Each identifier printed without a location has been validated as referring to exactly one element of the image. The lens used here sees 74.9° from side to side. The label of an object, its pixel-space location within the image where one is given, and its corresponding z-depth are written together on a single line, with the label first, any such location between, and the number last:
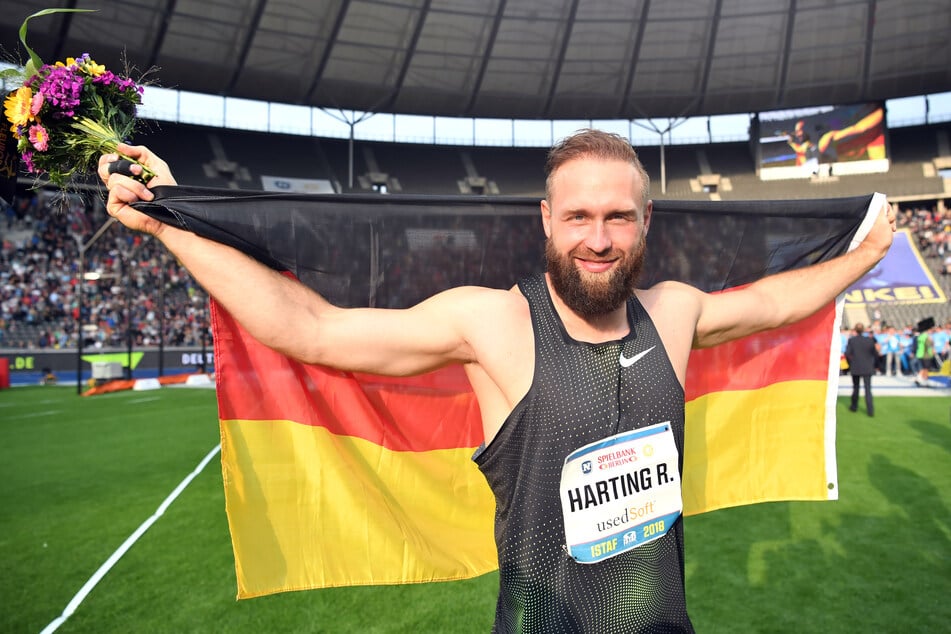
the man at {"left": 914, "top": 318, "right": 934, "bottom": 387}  19.52
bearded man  1.86
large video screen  33.66
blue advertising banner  27.59
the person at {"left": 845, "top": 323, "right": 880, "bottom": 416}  11.59
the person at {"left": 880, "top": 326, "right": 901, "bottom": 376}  20.75
